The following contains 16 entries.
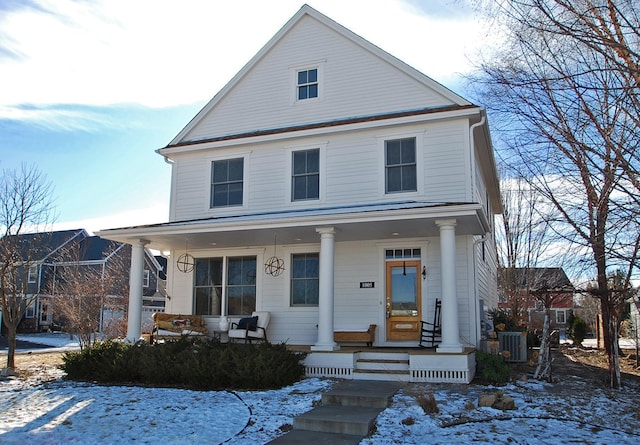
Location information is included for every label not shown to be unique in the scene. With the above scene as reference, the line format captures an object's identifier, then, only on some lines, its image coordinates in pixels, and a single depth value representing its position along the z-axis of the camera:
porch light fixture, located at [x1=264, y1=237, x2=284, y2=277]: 12.89
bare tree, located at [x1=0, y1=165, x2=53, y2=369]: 11.98
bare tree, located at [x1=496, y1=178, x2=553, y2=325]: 22.20
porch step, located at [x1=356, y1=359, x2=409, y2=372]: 10.14
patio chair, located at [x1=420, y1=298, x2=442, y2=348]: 11.34
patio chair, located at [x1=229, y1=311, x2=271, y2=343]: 11.76
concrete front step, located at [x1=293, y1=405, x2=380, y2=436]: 6.70
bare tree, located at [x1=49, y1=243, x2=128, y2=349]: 16.60
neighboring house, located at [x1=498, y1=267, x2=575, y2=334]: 21.62
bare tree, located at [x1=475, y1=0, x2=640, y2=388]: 5.37
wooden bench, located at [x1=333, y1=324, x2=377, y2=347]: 11.41
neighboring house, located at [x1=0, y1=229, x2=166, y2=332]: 28.98
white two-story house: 10.95
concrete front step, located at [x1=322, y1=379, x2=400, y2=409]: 7.94
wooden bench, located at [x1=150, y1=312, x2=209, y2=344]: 12.20
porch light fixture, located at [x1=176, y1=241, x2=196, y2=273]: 13.85
